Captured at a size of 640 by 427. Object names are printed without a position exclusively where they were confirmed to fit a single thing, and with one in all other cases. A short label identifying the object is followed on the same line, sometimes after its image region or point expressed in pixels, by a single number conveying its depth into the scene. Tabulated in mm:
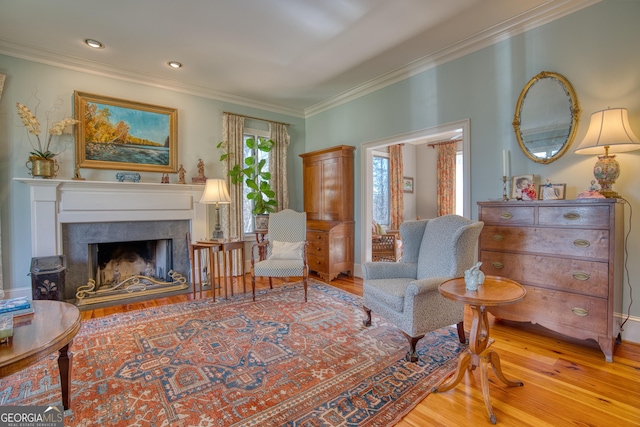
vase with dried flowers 3371
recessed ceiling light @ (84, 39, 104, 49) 3324
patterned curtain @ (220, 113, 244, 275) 4855
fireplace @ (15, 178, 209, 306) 3455
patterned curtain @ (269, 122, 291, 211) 5402
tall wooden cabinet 4539
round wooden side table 1670
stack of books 1696
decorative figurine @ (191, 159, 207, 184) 4492
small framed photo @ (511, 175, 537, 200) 2697
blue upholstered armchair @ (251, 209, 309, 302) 3523
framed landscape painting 3828
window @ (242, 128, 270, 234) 5184
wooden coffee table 1281
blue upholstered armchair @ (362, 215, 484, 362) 2180
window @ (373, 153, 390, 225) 7008
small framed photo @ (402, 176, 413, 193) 7390
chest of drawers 2184
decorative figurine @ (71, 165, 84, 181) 3707
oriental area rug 1643
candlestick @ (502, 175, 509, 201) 2809
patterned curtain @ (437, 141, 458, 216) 7191
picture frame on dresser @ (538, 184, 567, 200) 2641
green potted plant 4852
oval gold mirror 2682
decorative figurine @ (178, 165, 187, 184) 4391
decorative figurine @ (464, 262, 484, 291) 1818
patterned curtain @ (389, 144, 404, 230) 7035
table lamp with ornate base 2206
